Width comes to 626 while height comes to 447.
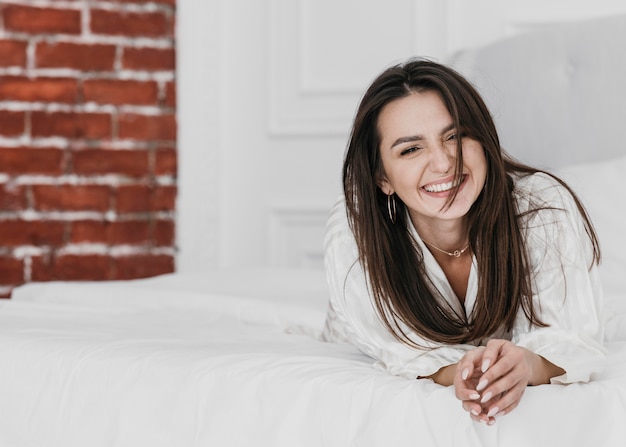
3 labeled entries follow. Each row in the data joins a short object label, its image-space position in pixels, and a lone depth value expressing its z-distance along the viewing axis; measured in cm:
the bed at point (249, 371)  235
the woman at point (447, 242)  285
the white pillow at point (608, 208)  347
